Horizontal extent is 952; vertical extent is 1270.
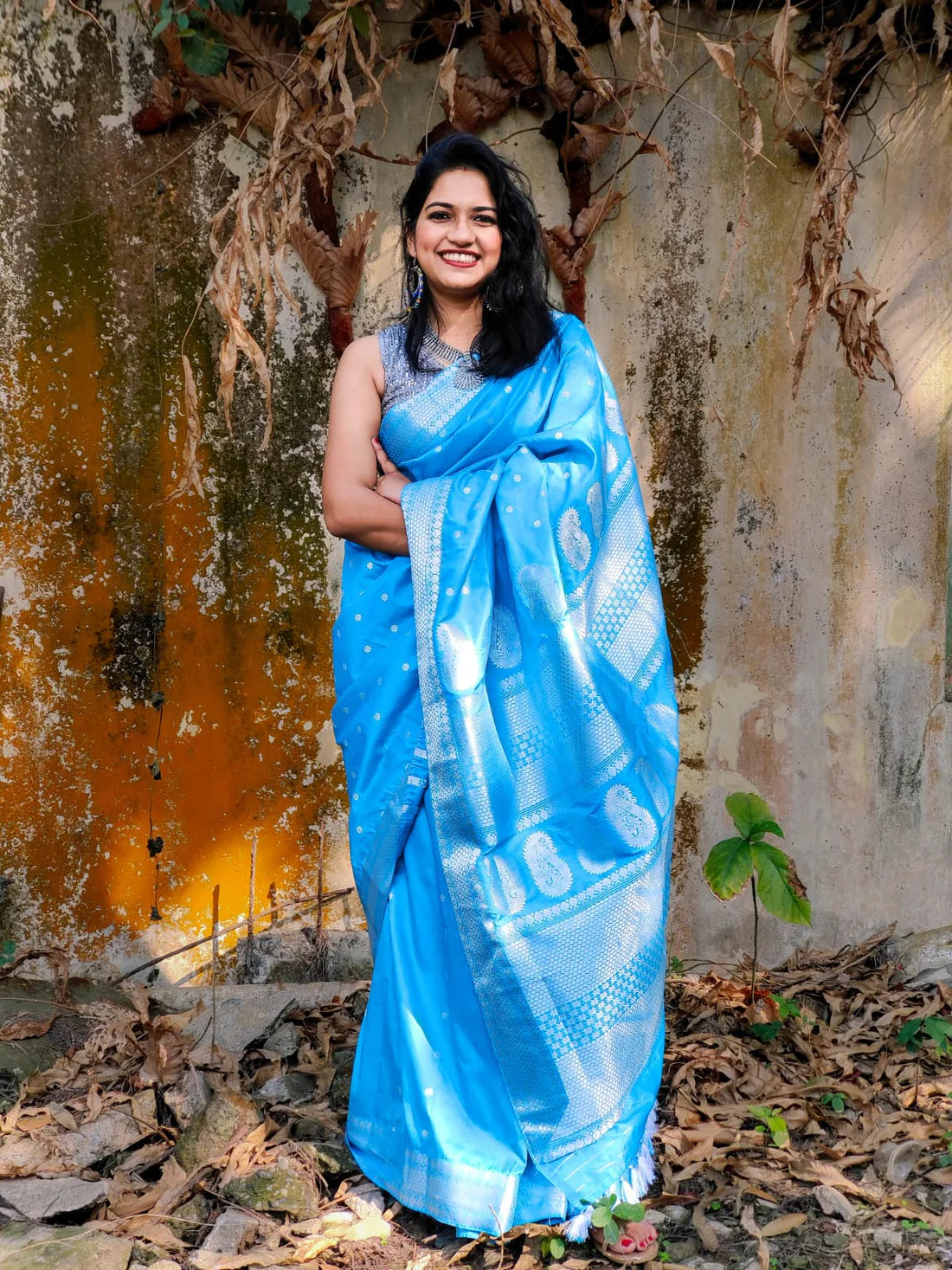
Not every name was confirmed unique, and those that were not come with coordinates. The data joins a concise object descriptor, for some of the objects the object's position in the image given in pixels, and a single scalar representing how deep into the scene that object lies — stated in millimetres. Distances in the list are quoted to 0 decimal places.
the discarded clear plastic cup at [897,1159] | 2109
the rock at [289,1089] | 2410
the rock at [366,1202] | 1977
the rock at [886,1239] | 1885
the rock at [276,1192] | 1996
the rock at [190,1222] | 1938
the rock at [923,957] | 2967
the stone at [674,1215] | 1997
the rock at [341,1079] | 2400
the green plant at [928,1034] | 2574
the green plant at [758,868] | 2568
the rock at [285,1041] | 2623
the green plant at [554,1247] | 1839
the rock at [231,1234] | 1898
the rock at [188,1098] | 2285
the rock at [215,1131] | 2133
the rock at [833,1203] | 1991
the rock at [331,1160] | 2105
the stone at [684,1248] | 1903
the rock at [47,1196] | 1951
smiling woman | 1918
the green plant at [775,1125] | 2195
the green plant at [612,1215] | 1843
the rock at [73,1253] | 1756
